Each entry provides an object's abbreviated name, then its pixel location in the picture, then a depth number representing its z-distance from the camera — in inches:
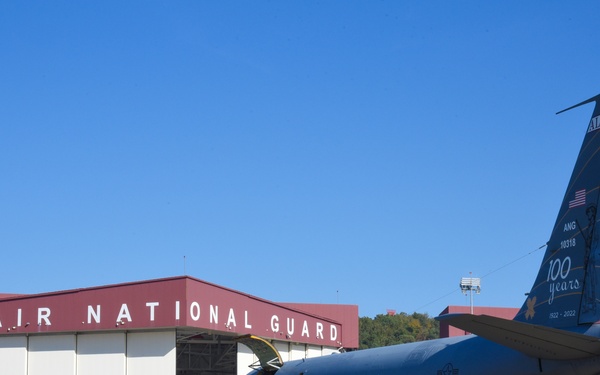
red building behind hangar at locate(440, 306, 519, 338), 2529.5
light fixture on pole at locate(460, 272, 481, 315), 2751.5
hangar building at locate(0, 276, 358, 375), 1325.0
